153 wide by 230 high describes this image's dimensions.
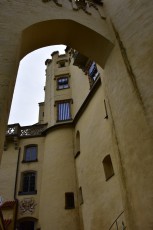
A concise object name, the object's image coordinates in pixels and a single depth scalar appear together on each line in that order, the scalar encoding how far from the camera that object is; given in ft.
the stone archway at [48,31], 16.10
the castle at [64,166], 32.91
